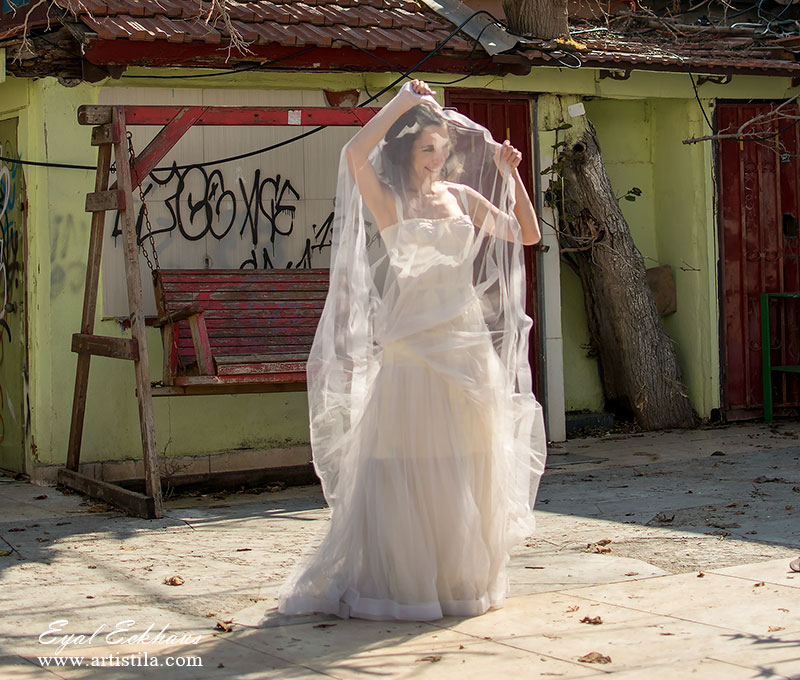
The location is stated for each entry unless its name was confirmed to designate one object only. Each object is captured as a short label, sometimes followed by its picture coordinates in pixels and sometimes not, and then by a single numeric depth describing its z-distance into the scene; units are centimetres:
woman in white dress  504
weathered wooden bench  787
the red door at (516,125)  1036
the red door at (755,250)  1145
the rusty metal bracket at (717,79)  1124
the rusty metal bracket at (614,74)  1081
